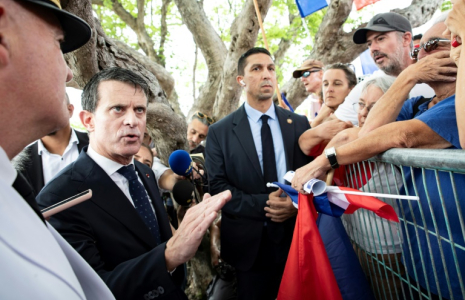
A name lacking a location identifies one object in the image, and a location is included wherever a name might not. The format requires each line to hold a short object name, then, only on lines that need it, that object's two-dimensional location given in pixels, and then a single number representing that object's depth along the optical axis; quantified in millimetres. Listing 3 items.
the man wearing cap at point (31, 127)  538
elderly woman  1713
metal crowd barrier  1242
